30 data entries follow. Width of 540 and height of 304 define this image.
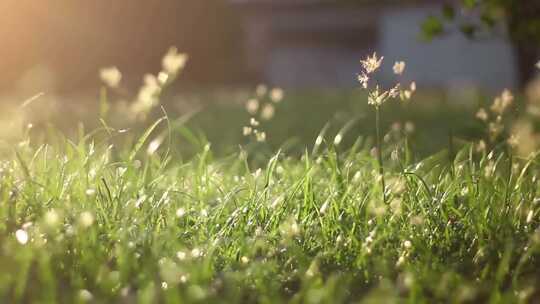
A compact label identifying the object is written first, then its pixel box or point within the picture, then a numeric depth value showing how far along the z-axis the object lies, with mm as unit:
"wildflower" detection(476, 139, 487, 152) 3691
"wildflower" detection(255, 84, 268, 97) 4446
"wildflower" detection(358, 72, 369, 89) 3060
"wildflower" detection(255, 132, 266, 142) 3589
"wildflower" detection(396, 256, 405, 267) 2836
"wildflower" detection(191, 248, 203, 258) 2861
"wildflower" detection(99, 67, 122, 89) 3072
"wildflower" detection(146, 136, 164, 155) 3229
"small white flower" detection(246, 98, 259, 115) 4027
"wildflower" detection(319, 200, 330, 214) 3017
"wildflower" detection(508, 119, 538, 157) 3506
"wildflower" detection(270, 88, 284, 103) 4109
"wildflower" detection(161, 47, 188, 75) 3066
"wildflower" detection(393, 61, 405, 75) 3139
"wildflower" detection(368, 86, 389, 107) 3100
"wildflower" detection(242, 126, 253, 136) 3616
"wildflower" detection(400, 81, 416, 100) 3251
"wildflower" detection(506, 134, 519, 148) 3509
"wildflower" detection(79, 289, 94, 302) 2443
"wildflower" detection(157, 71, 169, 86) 3186
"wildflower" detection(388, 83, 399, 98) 3123
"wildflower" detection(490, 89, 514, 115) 3462
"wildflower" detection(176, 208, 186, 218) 2881
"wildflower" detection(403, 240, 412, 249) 2931
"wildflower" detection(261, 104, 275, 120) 3930
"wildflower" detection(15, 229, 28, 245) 2809
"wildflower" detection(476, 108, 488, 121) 3660
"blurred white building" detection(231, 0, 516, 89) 22406
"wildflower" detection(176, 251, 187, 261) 2768
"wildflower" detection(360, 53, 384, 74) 3006
